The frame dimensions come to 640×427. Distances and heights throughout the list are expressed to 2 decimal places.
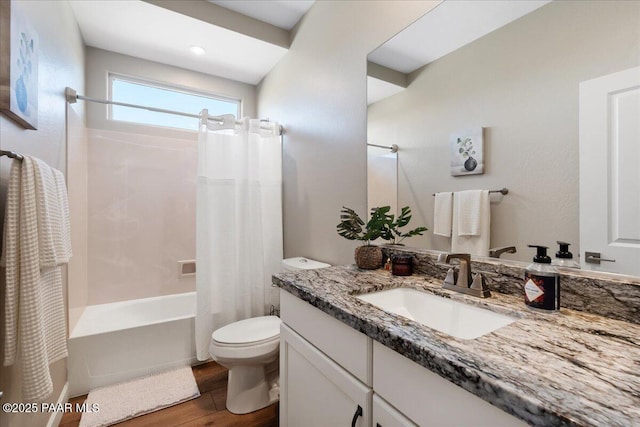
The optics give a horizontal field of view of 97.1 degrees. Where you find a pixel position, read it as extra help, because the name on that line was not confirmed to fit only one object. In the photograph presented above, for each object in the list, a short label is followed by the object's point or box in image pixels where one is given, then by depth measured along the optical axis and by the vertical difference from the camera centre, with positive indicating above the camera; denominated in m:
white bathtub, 1.77 -0.90
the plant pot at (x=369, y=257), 1.36 -0.22
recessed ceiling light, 2.37 +1.39
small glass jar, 1.25 -0.24
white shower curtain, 1.99 -0.07
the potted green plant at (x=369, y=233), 1.36 -0.10
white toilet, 1.53 -0.80
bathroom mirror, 0.80 +0.40
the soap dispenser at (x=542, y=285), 0.78 -0.20
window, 2.51 +1.08
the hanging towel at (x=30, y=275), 0.97 -0.22
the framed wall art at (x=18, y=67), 0.95 +0.54
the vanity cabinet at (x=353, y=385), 0.55 -0.43
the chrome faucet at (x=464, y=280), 0.94 -0.24
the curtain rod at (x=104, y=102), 1.80 +0.77
